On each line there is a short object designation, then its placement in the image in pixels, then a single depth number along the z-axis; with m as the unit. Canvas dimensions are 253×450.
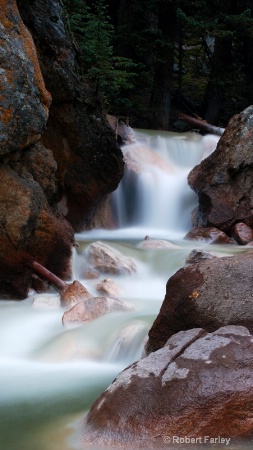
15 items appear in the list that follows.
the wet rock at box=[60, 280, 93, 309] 6.92
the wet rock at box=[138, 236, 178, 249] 9.60
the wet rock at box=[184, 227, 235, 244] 10.59
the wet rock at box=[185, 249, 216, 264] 7.83
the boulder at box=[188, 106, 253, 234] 11.16
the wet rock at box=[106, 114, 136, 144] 13.54
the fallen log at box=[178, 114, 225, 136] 15.22
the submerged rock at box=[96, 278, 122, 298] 7.41
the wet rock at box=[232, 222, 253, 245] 10.55
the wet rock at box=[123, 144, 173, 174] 12.86
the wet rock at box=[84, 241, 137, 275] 8.26
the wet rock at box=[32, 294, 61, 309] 6.97
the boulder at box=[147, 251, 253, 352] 4.55
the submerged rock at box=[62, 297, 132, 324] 6.21
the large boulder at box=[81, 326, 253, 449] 3.46
